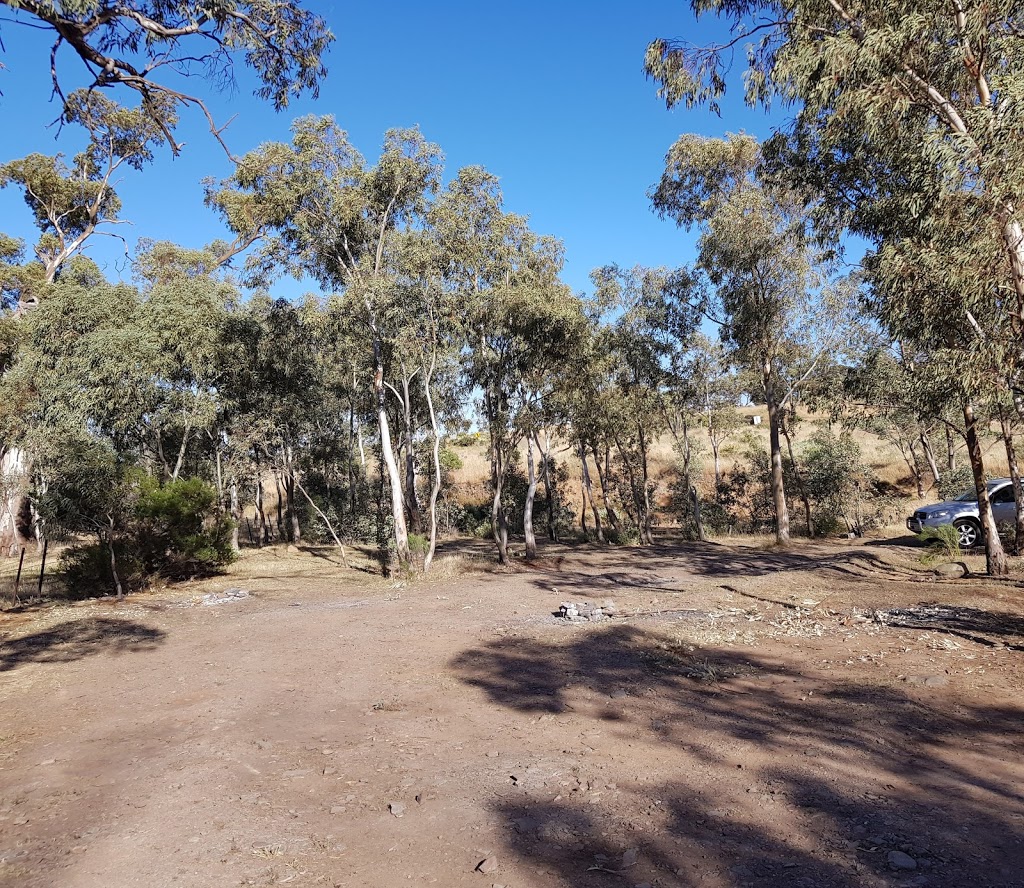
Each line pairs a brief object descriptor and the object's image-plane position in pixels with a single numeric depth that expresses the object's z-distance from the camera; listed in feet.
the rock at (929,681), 20.68
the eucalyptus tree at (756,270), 56.90
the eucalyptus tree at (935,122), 24.36
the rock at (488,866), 11.42
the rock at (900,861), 10.94
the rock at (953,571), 39.24
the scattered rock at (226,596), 47.52
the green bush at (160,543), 51.06
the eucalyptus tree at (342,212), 50.44
